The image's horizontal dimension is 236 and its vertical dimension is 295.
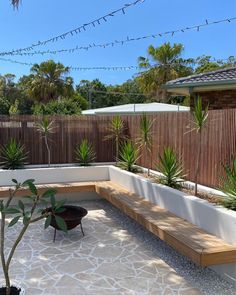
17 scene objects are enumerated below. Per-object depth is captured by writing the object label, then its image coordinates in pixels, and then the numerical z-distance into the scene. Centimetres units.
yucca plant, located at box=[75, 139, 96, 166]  629
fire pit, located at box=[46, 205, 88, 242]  395
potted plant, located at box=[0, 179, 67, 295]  184
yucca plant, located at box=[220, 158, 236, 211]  320
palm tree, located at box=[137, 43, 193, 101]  1579
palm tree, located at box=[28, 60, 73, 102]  1735
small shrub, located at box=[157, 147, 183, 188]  438
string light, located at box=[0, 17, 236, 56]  605
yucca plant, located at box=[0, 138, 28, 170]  590
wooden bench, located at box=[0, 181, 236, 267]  277
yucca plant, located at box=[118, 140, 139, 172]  562
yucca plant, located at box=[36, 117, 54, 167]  613
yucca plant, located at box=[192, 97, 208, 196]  375
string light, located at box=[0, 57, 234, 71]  1060
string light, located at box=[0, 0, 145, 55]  513
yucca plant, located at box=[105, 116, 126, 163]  630
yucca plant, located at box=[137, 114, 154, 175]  512
